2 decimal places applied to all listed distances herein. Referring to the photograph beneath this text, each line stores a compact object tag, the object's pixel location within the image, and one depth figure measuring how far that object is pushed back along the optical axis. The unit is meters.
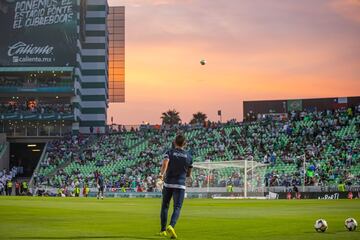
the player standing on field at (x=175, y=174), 16.17
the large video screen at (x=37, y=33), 101.00
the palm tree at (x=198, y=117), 153.25
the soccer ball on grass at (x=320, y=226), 17.30
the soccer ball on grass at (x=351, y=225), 17.66
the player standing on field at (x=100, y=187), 59.97
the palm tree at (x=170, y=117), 154.23
